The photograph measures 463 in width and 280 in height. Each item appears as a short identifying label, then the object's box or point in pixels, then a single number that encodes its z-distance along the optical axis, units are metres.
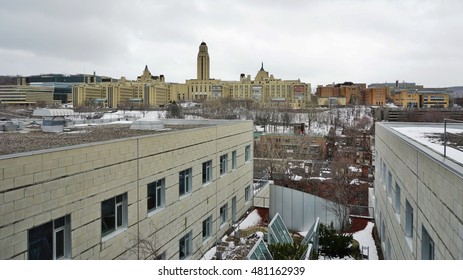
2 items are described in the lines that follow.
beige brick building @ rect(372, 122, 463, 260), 5.15
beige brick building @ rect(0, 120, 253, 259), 6.40
